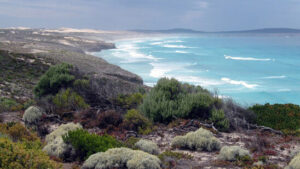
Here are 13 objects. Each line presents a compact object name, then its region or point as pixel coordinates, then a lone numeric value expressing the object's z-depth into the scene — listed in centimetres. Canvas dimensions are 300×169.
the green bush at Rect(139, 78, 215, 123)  955
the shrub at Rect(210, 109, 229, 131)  896
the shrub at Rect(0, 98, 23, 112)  1146
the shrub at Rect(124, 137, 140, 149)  677
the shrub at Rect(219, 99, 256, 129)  925
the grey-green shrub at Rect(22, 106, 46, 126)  954
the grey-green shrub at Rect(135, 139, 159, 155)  662
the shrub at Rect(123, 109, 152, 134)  873
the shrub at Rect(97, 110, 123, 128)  910
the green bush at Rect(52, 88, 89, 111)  1082
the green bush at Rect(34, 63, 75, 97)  1327
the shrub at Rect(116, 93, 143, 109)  1136
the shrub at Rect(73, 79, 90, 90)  1228
